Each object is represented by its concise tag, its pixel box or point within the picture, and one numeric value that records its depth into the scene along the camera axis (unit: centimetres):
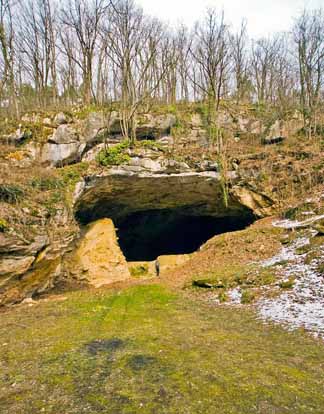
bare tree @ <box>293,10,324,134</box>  1916
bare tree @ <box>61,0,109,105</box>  1856
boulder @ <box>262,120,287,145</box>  1808
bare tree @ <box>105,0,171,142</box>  1638
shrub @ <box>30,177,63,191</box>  1218
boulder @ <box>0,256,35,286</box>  980
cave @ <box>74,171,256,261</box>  1477
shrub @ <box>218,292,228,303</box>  873
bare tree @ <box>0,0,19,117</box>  1722
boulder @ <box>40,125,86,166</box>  1438
